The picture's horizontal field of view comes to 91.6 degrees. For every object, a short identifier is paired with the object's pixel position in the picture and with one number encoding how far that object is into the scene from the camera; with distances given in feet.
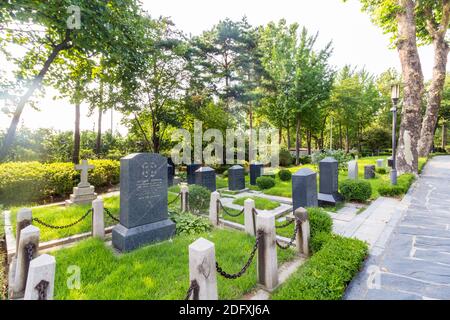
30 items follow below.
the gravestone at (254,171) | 46.34
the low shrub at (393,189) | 31.96
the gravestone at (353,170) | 41.51
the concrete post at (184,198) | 25.35
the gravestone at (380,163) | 58.34
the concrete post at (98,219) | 18.75
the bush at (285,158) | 82.79
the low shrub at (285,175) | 47.60
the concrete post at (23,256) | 11.75
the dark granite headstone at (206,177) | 35.47
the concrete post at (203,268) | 8.61
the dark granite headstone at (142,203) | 17.36
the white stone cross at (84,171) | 31.33
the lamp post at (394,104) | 35.63
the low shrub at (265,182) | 39.45
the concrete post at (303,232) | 15.58
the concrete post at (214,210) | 22.59
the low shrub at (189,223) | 20.26
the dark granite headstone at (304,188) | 22.54
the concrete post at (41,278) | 7.28
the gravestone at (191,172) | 46.42
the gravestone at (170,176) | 46.25
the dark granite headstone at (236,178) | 39.47
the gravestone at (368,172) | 46.65
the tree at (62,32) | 19.67
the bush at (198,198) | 26.31
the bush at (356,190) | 29.14
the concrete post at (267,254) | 11.92
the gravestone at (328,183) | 28.32
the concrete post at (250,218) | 18.98
